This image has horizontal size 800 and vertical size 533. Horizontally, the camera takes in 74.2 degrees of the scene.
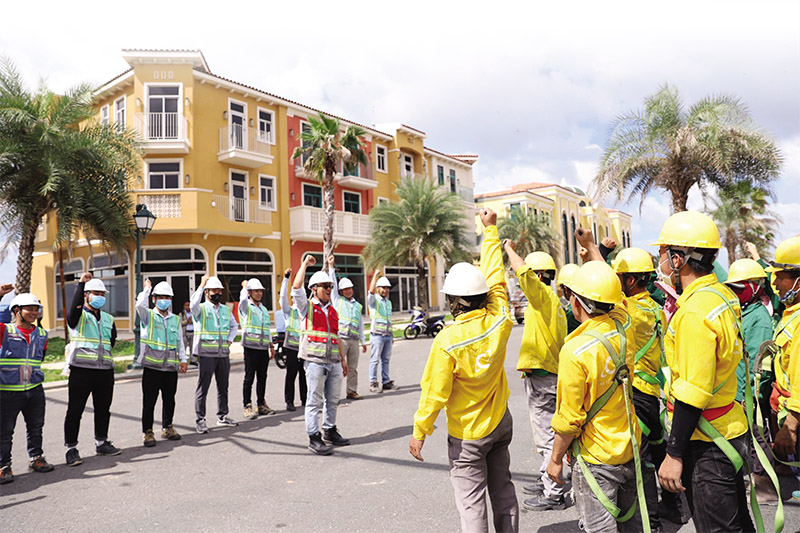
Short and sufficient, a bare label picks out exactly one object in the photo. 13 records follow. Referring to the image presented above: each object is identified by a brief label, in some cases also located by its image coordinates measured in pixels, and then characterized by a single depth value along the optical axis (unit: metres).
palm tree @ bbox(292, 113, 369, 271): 22.27
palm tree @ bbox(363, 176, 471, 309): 23.12
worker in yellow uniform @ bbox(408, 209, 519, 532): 2.99
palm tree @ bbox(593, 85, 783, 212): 13.98
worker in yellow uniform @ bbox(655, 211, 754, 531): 2.38
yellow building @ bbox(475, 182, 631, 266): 46.44
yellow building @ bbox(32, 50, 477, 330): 20.81
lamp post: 13.40
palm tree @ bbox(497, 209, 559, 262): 35.25
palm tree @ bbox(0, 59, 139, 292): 14.70
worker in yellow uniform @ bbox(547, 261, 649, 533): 2.60
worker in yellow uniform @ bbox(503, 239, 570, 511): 3.97
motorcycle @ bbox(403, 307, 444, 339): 19.59
